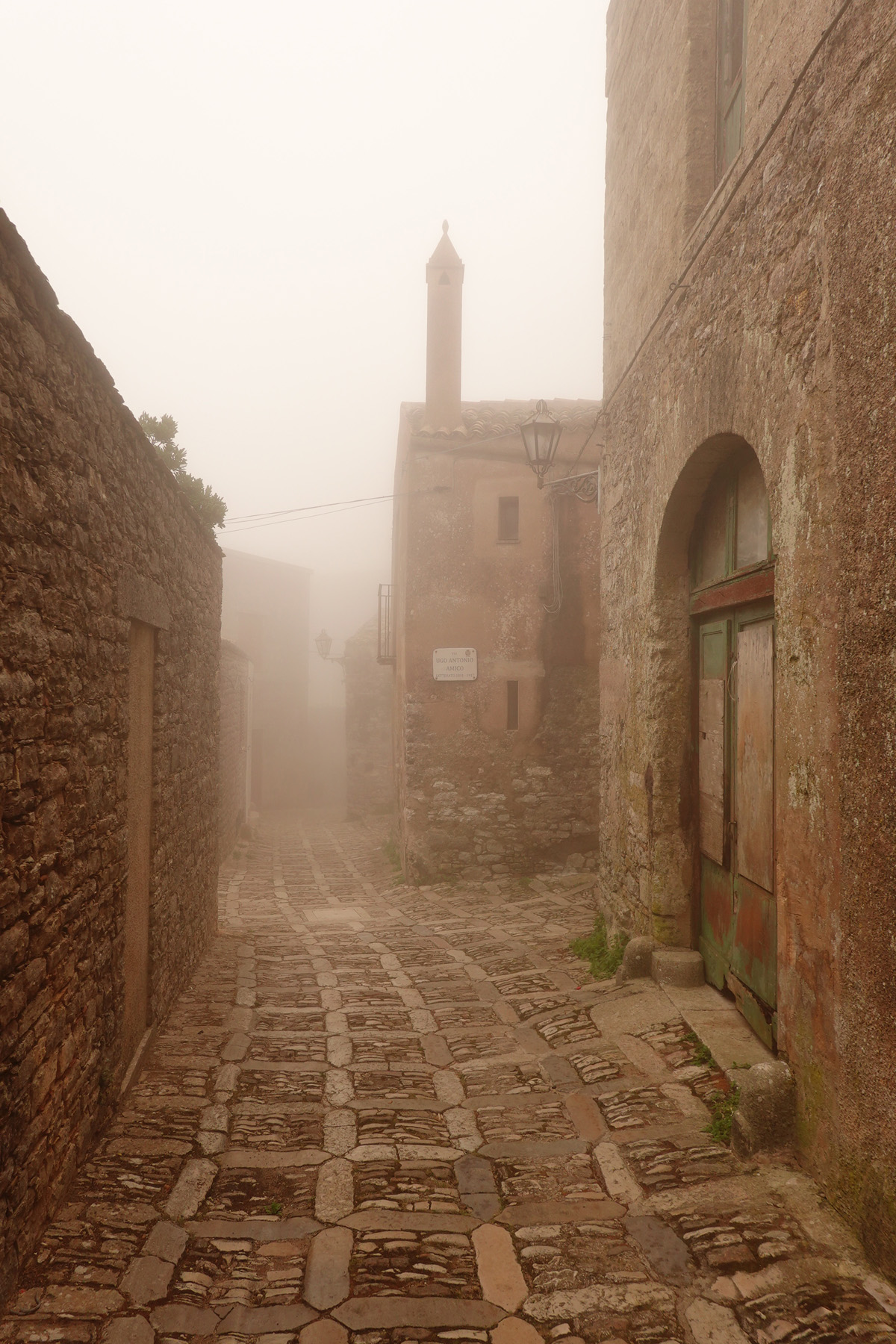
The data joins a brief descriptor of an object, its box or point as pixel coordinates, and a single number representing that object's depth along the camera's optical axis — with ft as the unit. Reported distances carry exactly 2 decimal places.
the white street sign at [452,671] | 36.24
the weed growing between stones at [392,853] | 40.96
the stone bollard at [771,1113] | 10.46
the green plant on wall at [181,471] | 18.74
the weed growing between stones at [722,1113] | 11.25
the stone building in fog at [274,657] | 74.59
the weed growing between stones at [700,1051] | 13.01
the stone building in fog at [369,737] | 60.29
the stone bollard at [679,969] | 16.03
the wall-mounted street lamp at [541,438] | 27.40
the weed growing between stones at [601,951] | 19.15
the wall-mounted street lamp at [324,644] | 69.05
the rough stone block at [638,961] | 17.07
